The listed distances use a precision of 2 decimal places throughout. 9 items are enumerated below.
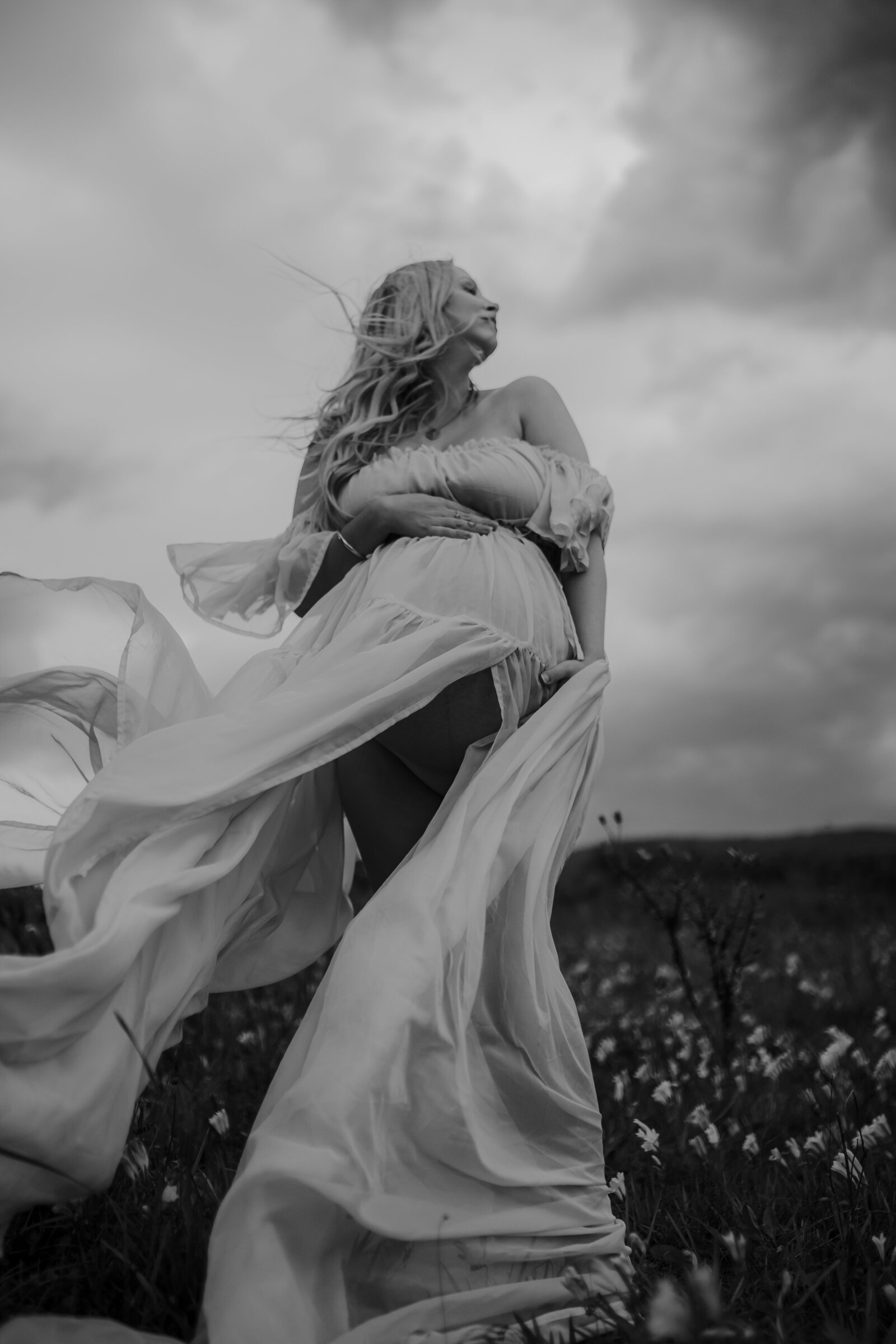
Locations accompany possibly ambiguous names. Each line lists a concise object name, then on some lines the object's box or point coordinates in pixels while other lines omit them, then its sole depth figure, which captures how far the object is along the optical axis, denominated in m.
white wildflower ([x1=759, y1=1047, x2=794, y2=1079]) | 4.14
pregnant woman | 1.99
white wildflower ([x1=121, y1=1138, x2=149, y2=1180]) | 2.51
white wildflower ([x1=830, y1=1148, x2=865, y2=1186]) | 2.63
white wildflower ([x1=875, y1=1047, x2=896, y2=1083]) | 3.80
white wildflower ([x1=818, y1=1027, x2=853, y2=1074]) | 3.72
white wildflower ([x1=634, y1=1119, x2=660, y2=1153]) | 2.82
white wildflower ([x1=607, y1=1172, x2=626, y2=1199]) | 2.61
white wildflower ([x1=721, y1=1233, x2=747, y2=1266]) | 1.85
